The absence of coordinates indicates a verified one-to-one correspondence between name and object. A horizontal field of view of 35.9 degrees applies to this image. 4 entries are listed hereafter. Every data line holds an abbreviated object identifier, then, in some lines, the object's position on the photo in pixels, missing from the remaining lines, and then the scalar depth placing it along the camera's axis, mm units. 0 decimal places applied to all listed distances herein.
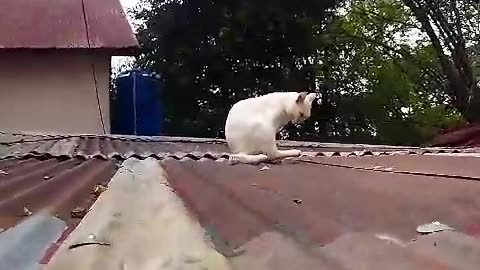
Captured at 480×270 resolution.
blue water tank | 8672
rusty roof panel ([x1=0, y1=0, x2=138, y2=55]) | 7098
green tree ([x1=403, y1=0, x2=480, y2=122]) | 9789
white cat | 3053
